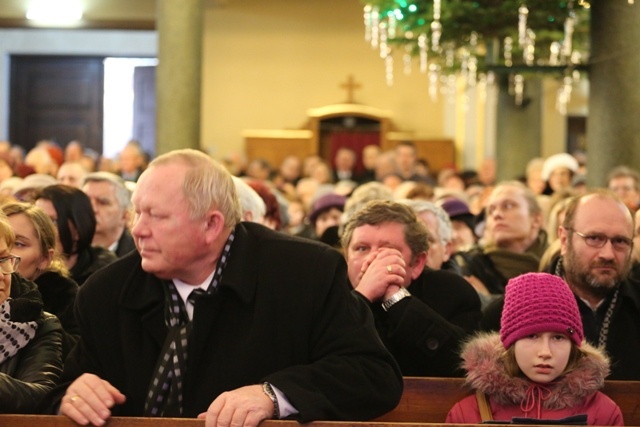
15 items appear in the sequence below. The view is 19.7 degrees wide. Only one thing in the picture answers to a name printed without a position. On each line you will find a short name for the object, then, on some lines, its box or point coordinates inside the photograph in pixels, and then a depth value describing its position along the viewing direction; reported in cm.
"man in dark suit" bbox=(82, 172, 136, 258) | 1126
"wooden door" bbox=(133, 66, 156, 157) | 3328
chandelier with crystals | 1520
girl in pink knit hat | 621
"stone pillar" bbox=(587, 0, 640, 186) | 1382
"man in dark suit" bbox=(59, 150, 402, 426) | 565
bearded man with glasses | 779
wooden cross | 3226
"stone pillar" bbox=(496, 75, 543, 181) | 2530
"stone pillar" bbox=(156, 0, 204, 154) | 1743
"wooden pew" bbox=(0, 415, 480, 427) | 533
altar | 3148
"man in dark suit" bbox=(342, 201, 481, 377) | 731
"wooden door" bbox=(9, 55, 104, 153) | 3288
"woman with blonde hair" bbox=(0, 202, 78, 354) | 753
